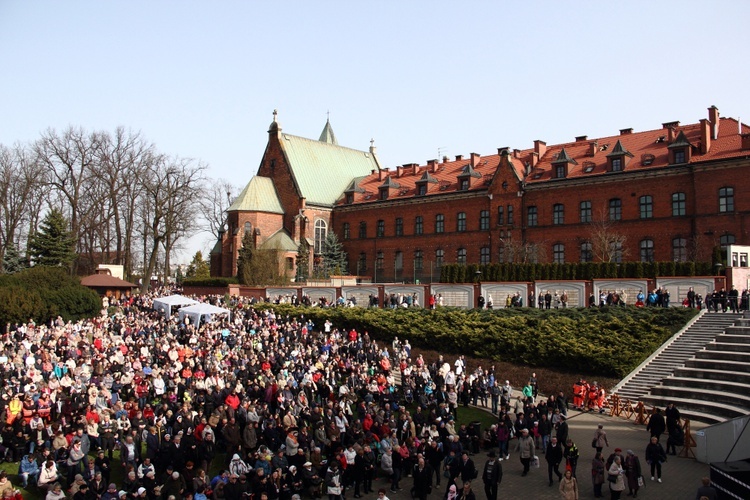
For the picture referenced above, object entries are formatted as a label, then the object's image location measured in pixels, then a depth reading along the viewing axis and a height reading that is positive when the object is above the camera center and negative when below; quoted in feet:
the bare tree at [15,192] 169.48 +23.54
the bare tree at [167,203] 181.97 +22.88
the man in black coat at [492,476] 44.91 -13.02
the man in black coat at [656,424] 55.01 -11.64
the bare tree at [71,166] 170.19 +30.11
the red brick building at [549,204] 136.87 +19.59
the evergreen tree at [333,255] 199.93 +8.36
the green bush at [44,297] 101.55 -2.40
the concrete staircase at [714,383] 67.10 -10.87
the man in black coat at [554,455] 50.11 -12.89
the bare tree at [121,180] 178.09 +27.64
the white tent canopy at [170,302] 113.80 -3.34
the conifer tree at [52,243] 153.48 +9.12
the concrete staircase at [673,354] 79.10 -8.89
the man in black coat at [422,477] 46.60 -13.64
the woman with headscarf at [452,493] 42.14 -13.26
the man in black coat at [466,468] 46.01 -12.82
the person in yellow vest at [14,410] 55.26 -10.69
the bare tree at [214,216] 252.21 +25.84
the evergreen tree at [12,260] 161.79 +5.37
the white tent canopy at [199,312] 104.58 -4.58
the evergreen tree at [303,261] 183.48 +6.24
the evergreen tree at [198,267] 253.24 +6.30
